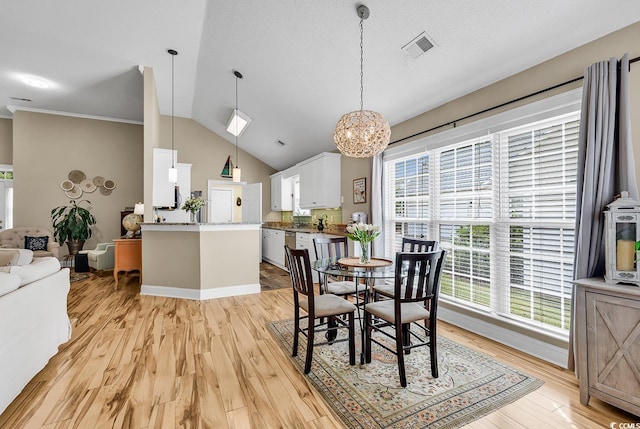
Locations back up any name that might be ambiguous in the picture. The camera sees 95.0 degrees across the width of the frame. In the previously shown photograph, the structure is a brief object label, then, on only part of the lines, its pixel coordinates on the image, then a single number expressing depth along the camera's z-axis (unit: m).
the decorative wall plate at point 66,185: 6.34
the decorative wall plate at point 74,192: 6.39
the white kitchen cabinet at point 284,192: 7.37
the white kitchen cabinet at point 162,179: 4.74
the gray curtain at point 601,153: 1.95
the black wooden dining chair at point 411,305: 2.02
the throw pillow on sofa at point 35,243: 5.37
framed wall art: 4.78
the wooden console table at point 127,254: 4.81
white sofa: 1.70
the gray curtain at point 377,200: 4.22
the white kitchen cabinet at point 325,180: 5.45
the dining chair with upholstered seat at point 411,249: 2.80
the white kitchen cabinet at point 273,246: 6.52
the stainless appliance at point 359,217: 4.62
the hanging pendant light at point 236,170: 4.19
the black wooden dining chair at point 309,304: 2.20
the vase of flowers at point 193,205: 4.56
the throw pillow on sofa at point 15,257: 2.49
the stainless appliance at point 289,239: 5.99
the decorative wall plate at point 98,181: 6.60
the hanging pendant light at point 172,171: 4.21
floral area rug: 1.73
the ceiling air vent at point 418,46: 2.72
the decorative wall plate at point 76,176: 6.42
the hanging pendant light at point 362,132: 2.58
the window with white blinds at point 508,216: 2.41
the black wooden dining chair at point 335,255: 2.87
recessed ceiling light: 4.93
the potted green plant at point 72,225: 5.95
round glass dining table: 2.21
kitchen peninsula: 4.21
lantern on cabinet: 1.77
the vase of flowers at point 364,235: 2.55
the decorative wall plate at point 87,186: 6.51
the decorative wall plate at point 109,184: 6.67
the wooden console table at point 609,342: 1.66
